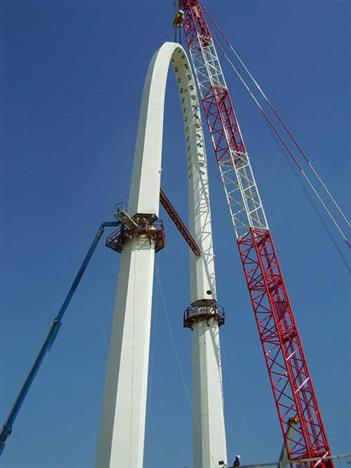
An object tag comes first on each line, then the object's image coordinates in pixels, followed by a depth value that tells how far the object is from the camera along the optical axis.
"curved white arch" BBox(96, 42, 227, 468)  22.56
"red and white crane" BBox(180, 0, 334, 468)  39.31
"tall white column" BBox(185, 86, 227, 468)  34.44
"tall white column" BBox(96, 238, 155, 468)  22.02
